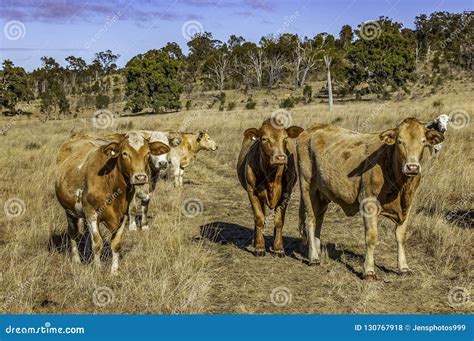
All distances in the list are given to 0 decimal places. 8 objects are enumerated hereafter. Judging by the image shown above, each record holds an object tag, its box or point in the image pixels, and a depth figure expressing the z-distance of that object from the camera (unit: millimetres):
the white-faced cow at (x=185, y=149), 14906
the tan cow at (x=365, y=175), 6148
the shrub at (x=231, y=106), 43719
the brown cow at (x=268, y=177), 7305
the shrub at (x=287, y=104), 43872
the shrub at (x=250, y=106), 43997
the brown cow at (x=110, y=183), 6160
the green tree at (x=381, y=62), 49438
